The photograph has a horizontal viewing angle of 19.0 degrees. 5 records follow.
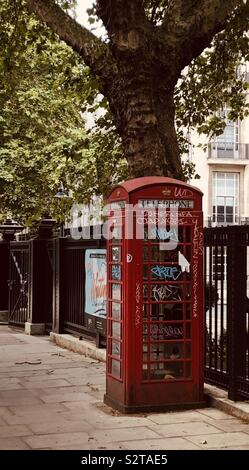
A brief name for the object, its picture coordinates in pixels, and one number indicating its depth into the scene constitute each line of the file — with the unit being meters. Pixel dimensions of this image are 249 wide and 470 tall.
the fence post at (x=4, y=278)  17.73
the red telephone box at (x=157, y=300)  7.48
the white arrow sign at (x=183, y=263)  7.71
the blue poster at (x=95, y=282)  11.23
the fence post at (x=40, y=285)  15.15
